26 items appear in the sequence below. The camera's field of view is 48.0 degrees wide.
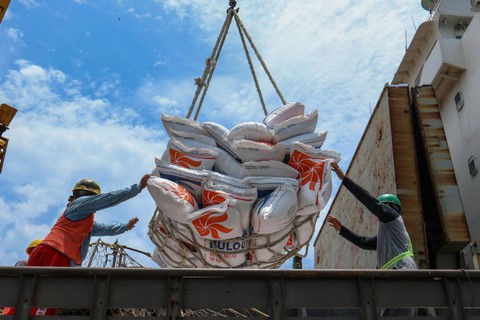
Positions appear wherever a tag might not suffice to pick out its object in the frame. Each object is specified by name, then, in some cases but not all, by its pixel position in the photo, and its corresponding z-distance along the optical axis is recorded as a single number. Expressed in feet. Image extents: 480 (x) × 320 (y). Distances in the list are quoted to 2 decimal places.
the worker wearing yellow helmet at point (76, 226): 12.80
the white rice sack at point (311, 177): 15.57
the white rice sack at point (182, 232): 15.67
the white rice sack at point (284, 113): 17.44
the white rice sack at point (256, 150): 16.30
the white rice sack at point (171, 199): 14.78
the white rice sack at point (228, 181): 15.64
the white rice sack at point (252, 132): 16.80
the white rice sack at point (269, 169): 16.05
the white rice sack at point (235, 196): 15.10
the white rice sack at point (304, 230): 15.92
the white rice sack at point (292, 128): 16.98
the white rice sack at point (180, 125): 17.24
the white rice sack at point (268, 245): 15.51
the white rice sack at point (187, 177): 15.76
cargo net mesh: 15.51
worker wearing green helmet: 11.90
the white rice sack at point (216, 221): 14.69
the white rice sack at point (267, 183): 15.66
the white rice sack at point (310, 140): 16.71
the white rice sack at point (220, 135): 17.12
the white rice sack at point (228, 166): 16.47
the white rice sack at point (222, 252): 15.46
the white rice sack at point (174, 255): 16.94
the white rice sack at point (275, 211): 14.66
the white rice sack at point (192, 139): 16.98
